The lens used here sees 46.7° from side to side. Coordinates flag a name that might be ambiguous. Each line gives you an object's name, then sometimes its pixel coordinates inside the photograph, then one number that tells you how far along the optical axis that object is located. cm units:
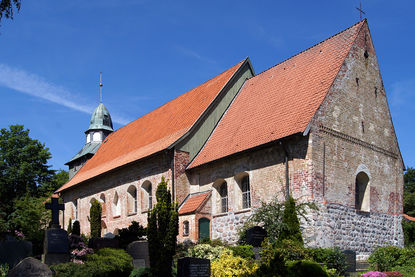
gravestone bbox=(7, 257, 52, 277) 1123
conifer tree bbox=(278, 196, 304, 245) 1593
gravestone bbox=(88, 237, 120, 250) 1694
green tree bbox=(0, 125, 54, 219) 3844
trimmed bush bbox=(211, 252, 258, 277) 1261
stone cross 1687
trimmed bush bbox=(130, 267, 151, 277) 1359
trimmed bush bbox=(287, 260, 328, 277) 876
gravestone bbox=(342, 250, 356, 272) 1543
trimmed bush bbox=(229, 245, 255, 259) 1549
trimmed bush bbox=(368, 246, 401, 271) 1513
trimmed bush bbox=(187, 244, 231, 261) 1579
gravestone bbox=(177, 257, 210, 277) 1185
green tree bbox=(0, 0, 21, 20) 862
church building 1744
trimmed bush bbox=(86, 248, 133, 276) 1357
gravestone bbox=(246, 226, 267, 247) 1648
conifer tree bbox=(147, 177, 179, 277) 1339
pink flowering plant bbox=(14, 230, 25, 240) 2335
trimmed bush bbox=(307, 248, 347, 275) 1455
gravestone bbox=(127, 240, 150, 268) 1602
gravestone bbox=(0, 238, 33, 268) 1448
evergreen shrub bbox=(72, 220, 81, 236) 2325
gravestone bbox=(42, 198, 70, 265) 1390
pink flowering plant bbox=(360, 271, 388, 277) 1253
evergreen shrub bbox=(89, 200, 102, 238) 2348
